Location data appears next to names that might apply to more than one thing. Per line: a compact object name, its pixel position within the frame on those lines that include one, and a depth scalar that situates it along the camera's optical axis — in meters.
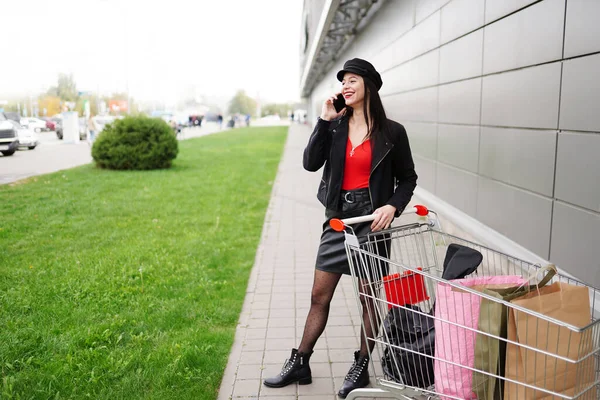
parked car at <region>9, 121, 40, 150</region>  25.83
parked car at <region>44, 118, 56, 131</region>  48.82
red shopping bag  2.92
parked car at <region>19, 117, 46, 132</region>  28.77
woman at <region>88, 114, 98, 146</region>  32.44
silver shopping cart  2.21
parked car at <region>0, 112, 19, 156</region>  22.79
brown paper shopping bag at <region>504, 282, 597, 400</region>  2.18
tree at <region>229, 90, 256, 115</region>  138.25
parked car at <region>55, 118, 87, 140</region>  40.22
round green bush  17.70
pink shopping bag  2.47
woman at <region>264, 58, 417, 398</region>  3.37
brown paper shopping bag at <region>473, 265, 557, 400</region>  2.30
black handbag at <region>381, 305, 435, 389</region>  2.74
